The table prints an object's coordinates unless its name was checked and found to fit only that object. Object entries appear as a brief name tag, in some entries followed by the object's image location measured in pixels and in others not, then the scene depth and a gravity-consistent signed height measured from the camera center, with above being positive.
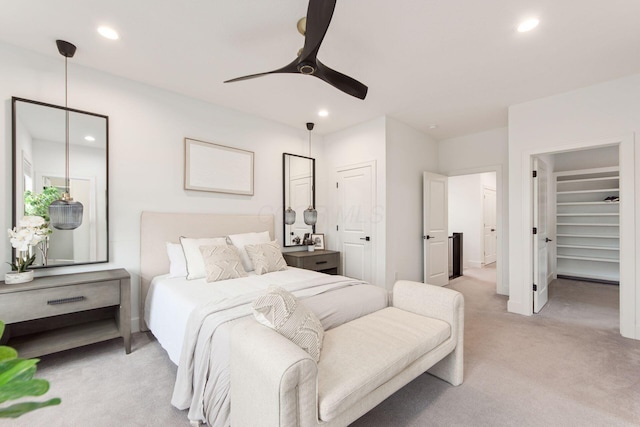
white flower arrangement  2.19 -0.17
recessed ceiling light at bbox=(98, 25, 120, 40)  2.17 +1.42
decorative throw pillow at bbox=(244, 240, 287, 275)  3.05 -0.48
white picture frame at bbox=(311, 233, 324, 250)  4.50 -0.41
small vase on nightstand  2.19 -0.48
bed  1.61 -0.65
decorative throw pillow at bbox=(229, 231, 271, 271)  3.18 -0.31
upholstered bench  1.15 -0.76
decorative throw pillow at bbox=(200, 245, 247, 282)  2.67 -0.47
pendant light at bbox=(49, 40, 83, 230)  2.39 +0.08
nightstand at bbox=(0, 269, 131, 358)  2.09 -0.74
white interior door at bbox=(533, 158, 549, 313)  3.49 -0.30
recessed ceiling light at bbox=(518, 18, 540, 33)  2.08 +1.41
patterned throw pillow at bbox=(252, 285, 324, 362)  1.47 -0.56
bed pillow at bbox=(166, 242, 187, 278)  2.84 -0.47
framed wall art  3.30 +0.58
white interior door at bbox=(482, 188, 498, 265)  6.84 -0.25
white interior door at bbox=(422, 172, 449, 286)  4.52 -0.25
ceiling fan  1.52 +1.04
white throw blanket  1.53 -0.86
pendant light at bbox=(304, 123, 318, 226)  4.19 -0.01
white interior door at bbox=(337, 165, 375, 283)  4.12 -0.11
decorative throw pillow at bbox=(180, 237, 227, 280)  2.75 -0.40
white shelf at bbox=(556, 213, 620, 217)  4.78 -0.01
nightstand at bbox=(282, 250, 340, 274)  3.80 -0.63
